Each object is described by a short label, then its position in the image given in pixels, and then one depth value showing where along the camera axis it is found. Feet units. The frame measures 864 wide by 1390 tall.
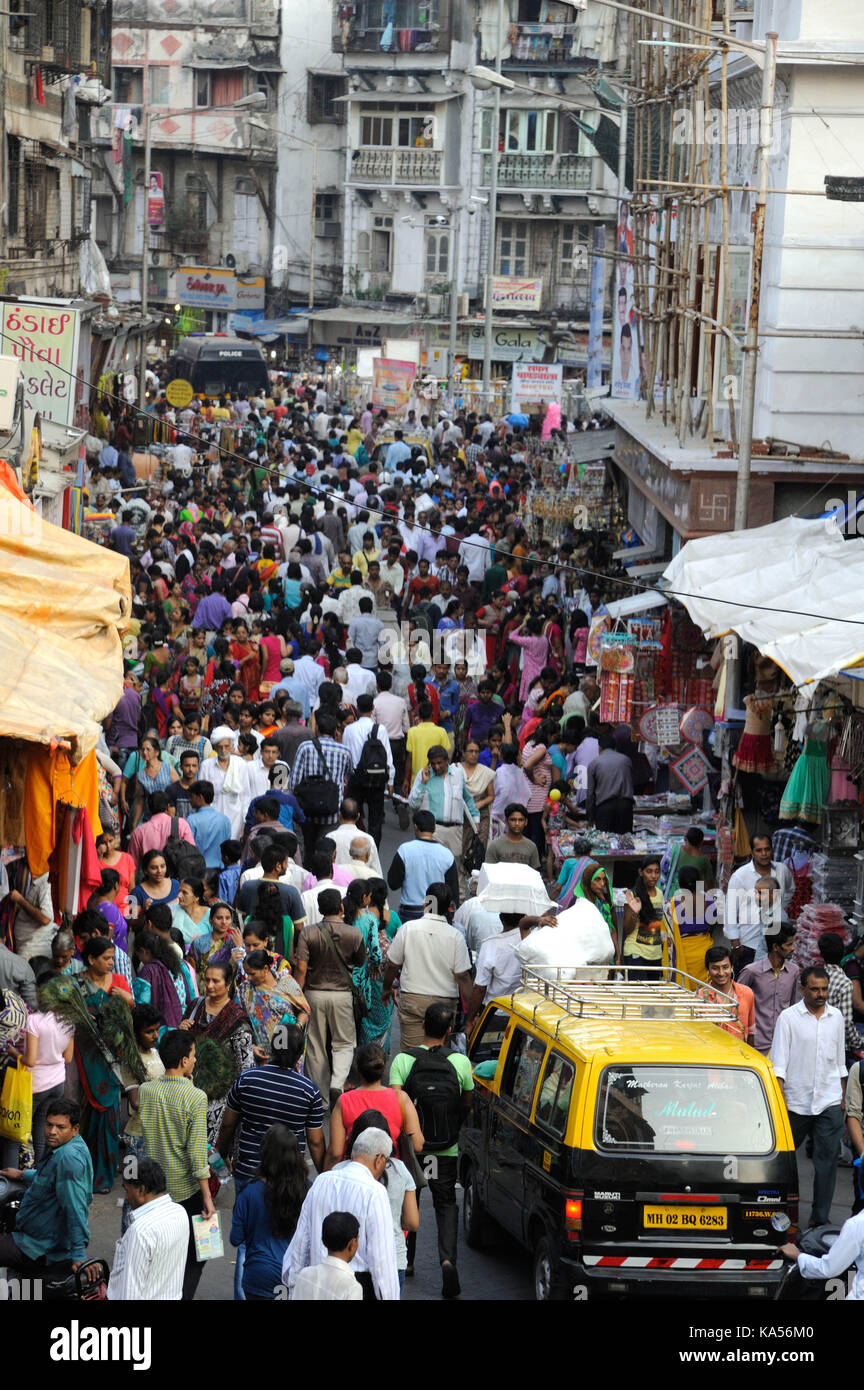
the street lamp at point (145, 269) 132.57
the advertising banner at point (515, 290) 176.96
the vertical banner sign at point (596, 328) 123.34
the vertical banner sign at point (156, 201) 221.19
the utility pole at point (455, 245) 165.17
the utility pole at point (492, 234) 143.64
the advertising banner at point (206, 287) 222.07
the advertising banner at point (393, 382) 133.80
